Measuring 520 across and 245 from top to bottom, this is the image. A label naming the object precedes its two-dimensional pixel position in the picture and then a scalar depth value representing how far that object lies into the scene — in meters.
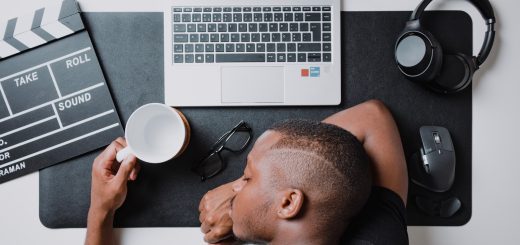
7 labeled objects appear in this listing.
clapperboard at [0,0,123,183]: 0.91
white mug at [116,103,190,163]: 0.84
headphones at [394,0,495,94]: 0.84
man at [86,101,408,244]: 0.65
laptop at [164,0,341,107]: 0.89
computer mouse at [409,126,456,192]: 0.88
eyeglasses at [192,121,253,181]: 0.91
